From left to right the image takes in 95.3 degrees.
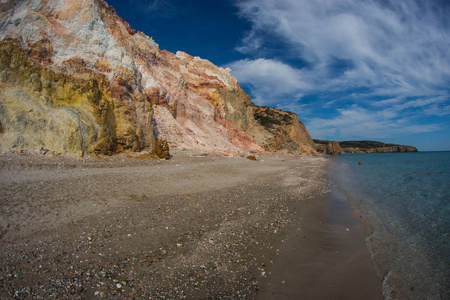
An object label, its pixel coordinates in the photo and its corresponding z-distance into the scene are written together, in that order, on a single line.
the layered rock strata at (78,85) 11.84
